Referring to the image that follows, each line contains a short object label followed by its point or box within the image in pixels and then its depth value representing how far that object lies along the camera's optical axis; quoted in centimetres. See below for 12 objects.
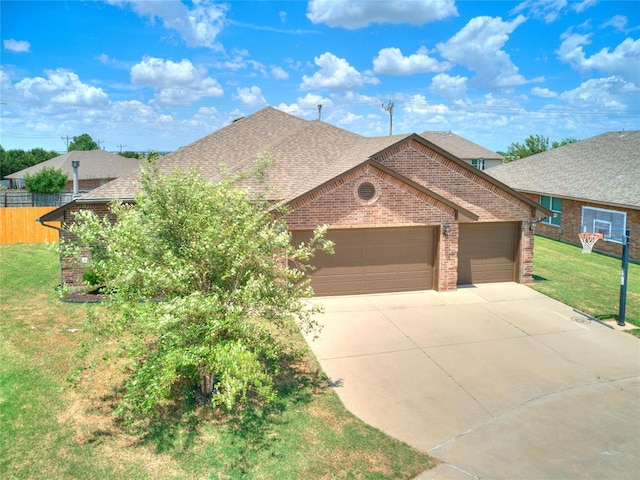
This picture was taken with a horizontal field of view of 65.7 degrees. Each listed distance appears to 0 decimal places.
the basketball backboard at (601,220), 2222
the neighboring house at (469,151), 4977
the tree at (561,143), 5802
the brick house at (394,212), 1509
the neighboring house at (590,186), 2220
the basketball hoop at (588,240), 1437
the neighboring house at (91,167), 4778
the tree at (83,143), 9131
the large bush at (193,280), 677
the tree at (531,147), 5741
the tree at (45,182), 3706
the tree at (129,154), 8225
